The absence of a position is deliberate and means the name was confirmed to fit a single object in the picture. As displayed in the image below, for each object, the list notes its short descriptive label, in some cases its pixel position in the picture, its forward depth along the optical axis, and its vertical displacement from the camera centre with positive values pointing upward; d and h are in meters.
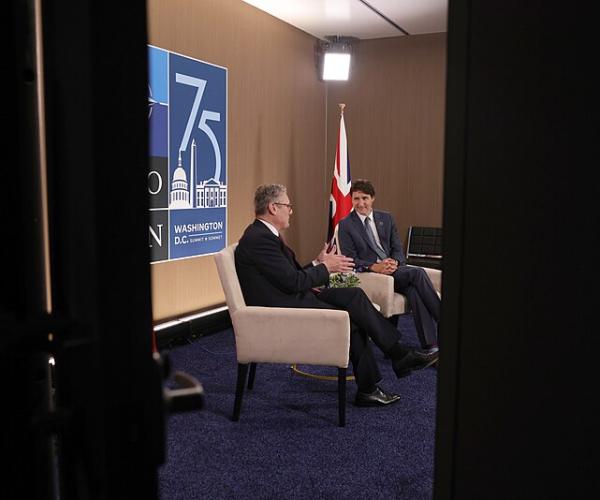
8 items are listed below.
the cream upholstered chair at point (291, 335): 3.27 -0.79
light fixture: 6.68 +1.27
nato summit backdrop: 4.77 +0.20
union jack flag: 6.40 -0.08
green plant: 4.19 -0.66
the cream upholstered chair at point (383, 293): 4.64 -0.82
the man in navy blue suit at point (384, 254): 4.65 -0.58
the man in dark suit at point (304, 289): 3.49 -0.61
